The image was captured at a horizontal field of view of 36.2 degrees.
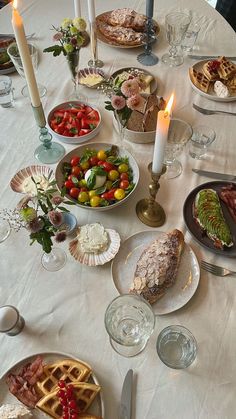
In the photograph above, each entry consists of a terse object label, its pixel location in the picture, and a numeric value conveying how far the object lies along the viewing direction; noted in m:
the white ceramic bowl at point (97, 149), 1.12
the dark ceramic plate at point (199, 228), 1.06
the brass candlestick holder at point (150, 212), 1.13
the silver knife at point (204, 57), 1.65
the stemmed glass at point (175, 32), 1.57
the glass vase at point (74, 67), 1.35
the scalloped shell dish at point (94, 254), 1.04
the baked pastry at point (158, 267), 0.97
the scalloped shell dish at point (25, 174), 1.21
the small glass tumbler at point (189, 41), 1.71
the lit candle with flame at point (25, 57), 1.03
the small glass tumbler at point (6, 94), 1.48
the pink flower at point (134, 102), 1.10
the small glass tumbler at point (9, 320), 0.89
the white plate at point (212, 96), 1.48
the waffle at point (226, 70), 1.50
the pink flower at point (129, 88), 1.13
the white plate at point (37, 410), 0.82
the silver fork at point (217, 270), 1.03
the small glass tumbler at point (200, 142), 1.31
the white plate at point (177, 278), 0.98
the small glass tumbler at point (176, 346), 0.90
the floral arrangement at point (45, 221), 0.85
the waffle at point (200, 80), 1.52
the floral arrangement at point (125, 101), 1.11
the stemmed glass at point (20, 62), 1.38
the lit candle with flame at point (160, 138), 0.88
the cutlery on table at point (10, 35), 1.71
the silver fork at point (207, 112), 1.43
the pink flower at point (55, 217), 0.85
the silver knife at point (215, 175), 1.23
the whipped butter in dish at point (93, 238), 1.05
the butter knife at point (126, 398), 0.82
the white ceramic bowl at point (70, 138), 1.33
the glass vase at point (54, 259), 1.05
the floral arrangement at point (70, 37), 1.32
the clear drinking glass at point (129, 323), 0.89
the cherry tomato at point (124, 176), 1.20
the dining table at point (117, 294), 0.86
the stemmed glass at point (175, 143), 1.25
